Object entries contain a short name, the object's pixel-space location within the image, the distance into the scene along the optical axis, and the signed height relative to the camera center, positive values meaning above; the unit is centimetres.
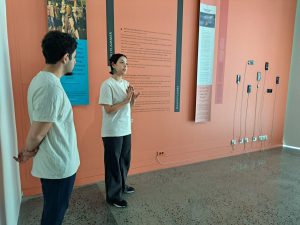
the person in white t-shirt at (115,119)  199 -38
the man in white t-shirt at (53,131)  112 -29
